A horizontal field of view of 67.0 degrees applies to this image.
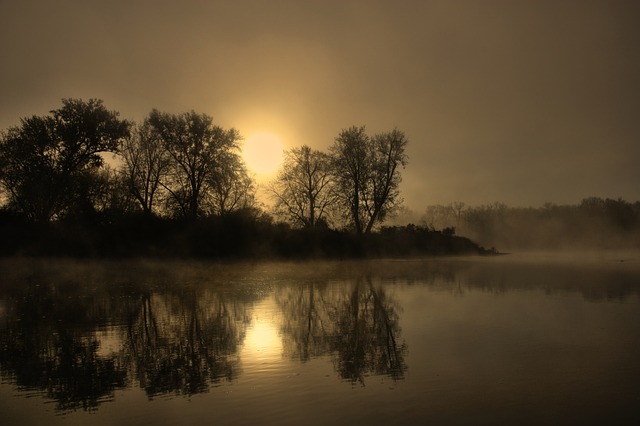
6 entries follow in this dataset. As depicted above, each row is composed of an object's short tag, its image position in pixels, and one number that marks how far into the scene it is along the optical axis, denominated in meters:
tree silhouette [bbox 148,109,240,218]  47.88
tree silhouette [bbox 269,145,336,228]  55.59
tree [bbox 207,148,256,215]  48.72
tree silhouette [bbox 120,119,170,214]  48.22
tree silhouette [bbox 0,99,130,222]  41.69
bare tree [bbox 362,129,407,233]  54.25
